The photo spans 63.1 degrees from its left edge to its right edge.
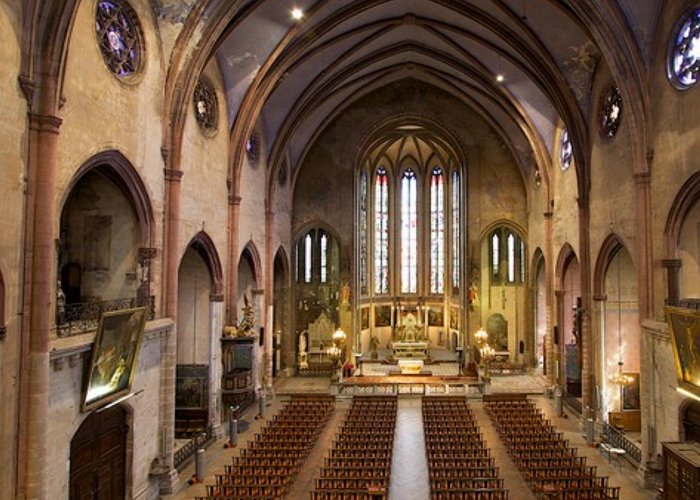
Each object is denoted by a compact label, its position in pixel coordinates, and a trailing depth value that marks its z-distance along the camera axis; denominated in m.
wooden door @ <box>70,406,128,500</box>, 14.71
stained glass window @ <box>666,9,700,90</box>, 16.33
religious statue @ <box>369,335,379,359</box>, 42.07
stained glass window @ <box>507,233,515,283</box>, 40.31
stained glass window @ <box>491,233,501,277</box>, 40.62
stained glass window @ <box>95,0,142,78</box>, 15.05
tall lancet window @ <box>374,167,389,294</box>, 46.78
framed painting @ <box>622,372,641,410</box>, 23.84
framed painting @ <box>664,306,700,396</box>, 14.84
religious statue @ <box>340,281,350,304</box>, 39.22
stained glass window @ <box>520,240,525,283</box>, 40.03
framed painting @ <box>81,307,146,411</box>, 13.78
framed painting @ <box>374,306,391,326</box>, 46.09
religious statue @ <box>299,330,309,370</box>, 38.22
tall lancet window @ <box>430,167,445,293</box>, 46.72
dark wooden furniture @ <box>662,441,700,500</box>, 13.45
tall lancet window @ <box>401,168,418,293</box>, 47.41
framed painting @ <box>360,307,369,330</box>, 44.25
